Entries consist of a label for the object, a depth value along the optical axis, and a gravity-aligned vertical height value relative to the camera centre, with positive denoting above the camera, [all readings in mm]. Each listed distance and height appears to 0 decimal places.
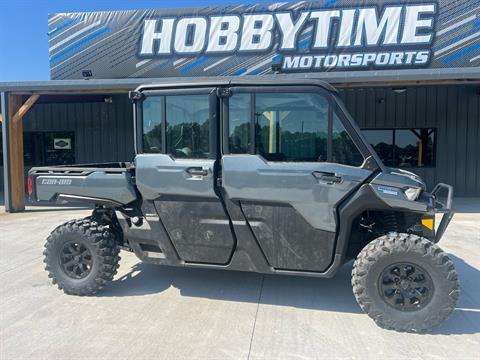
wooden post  9516 +202
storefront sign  10148 +3598
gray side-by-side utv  3145 -421
